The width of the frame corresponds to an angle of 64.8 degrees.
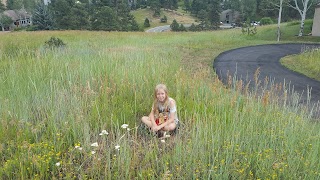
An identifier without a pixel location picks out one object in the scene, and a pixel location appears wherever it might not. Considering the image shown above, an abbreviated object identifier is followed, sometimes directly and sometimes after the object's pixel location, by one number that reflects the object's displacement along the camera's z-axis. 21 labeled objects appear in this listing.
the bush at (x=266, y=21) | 47.32
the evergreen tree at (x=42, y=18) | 39.94
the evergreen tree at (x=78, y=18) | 41.09
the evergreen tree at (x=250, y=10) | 58.12
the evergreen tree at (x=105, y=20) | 42.06
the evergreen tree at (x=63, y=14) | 41.89
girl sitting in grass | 3.88
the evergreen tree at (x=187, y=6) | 86.89
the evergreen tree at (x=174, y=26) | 51.28
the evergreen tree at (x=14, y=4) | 77.69
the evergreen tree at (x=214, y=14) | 61.41
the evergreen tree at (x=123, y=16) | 46.72
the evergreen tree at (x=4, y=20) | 61.82
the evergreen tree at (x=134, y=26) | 48.72
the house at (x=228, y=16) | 78.25
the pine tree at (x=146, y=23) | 64.82
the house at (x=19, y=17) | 72.75
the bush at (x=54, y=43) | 11.54
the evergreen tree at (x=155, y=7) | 76.12
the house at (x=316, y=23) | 24.68
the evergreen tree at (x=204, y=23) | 56.75
